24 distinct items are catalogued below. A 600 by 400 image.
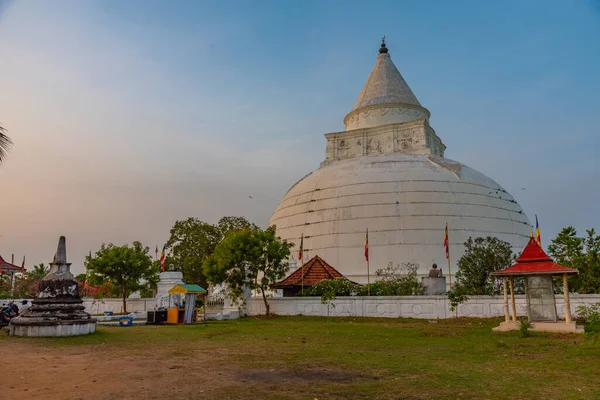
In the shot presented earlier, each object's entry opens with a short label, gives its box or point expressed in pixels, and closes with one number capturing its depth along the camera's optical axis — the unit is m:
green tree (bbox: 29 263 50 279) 62.85
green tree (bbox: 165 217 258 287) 48.53
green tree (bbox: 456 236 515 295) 26.34
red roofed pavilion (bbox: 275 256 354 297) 31.24
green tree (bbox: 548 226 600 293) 24.02
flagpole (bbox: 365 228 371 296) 31.33
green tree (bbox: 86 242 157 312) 33.56
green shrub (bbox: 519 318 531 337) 15.60
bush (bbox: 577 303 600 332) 14.94
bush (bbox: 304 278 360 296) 28.11
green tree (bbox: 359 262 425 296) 26.95
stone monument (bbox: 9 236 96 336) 16.05
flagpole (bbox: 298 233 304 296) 30.42
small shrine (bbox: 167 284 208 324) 23.59
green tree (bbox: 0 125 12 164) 11.55
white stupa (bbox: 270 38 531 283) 33.59
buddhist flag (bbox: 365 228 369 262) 31.28
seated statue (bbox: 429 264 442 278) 27.39
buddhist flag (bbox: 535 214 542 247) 29.45
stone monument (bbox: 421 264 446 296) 26.94
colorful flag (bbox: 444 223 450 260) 30.36
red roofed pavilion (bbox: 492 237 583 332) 17.14
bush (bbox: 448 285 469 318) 23.17
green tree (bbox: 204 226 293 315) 28.23
